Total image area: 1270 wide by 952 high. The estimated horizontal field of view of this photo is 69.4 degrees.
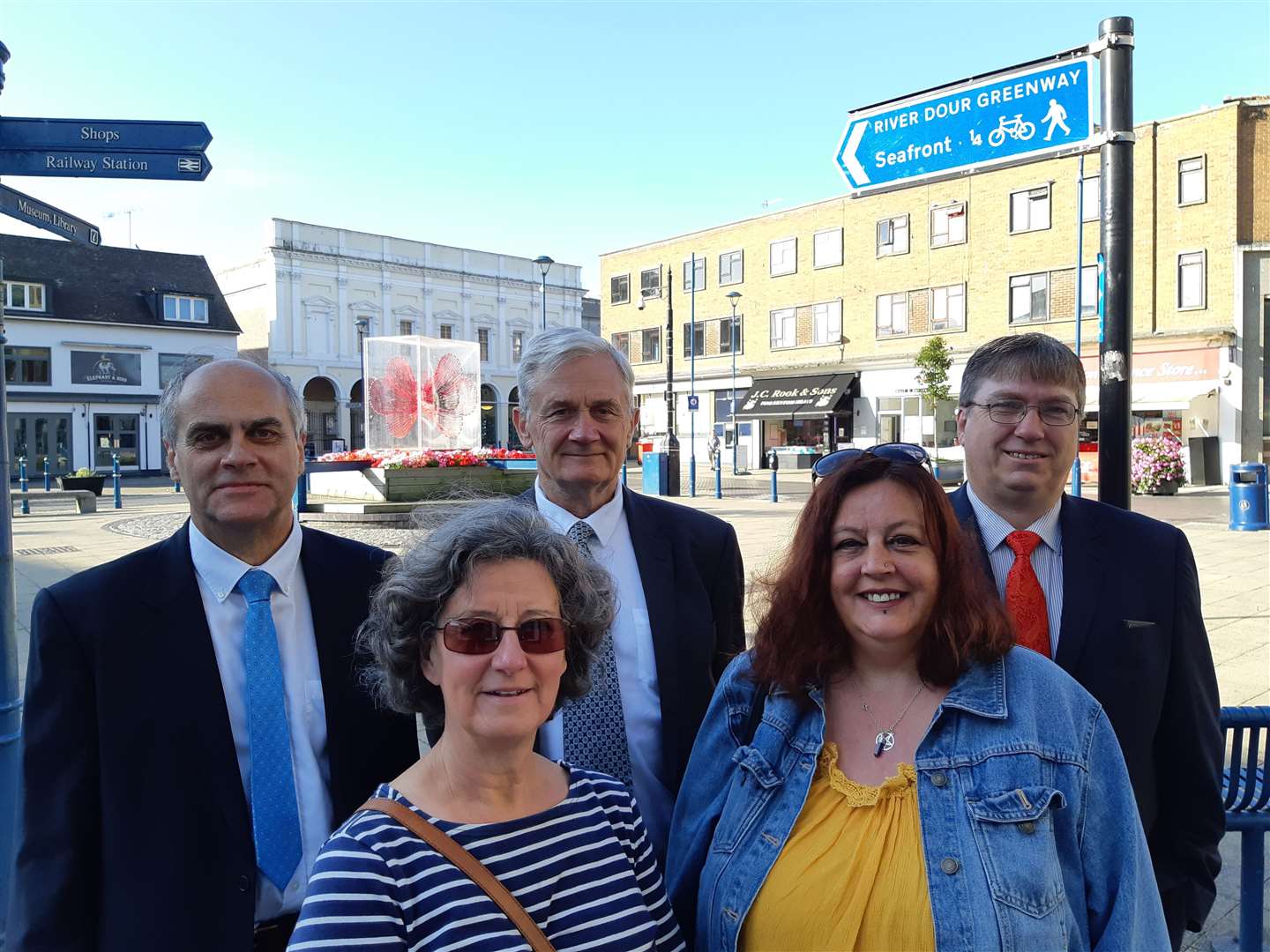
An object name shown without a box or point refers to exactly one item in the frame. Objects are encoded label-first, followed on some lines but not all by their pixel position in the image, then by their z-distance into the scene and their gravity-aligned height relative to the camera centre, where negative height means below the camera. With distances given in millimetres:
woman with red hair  1828 -693
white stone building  47406 +8474
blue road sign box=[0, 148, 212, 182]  3352 +1104
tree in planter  32000 +2964
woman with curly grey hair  1605 -666
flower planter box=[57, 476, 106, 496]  26766 -641
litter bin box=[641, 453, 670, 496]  24500 -474
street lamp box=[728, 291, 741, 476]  40628 +4973
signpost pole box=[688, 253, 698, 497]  26266 +2862
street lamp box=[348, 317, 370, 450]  46756 +6856
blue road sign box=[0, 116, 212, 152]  3348 +1209
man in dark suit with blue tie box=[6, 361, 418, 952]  2092 -627
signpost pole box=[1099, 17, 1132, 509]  3326 +759
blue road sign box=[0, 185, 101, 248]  3406 +955
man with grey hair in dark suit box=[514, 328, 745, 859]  2545 -368
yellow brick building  28031 +6120
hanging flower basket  23109 -408
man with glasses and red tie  2326 -384
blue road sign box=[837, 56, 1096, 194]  3484 +1315
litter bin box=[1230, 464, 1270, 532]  15750 -840
